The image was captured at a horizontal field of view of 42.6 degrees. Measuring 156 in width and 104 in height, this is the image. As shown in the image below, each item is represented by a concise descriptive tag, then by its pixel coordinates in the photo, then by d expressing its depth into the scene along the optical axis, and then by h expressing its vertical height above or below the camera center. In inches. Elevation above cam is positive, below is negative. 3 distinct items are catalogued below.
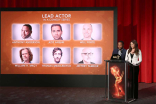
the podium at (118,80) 174.2 -26.6
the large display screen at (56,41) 258.1 +12.3
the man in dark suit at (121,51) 221.8 -0.5
